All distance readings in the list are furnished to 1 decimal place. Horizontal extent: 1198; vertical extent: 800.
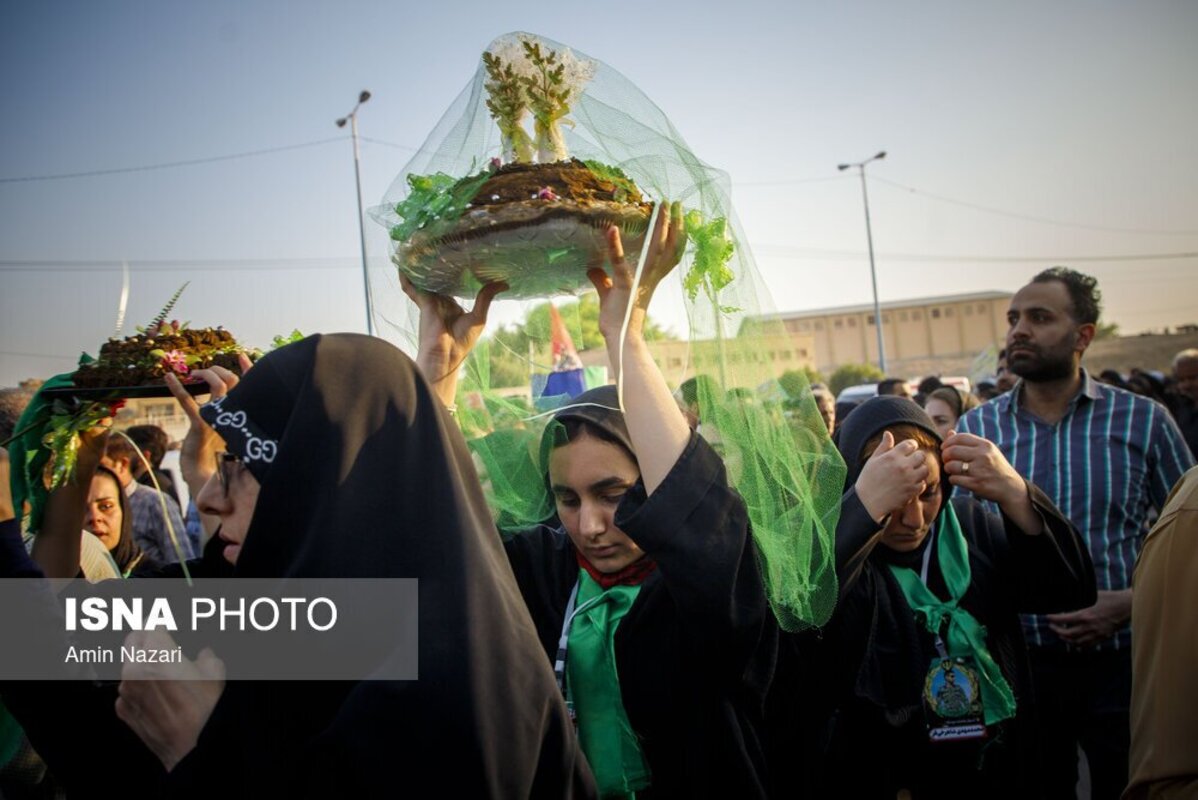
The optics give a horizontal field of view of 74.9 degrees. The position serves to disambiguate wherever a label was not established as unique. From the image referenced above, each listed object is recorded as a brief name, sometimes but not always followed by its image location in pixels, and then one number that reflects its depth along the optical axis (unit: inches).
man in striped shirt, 129.3
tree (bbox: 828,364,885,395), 1391.5
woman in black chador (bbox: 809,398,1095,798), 97.4
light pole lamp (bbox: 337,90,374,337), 619.8
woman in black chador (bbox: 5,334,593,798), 54.1
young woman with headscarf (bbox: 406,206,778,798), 75.5
